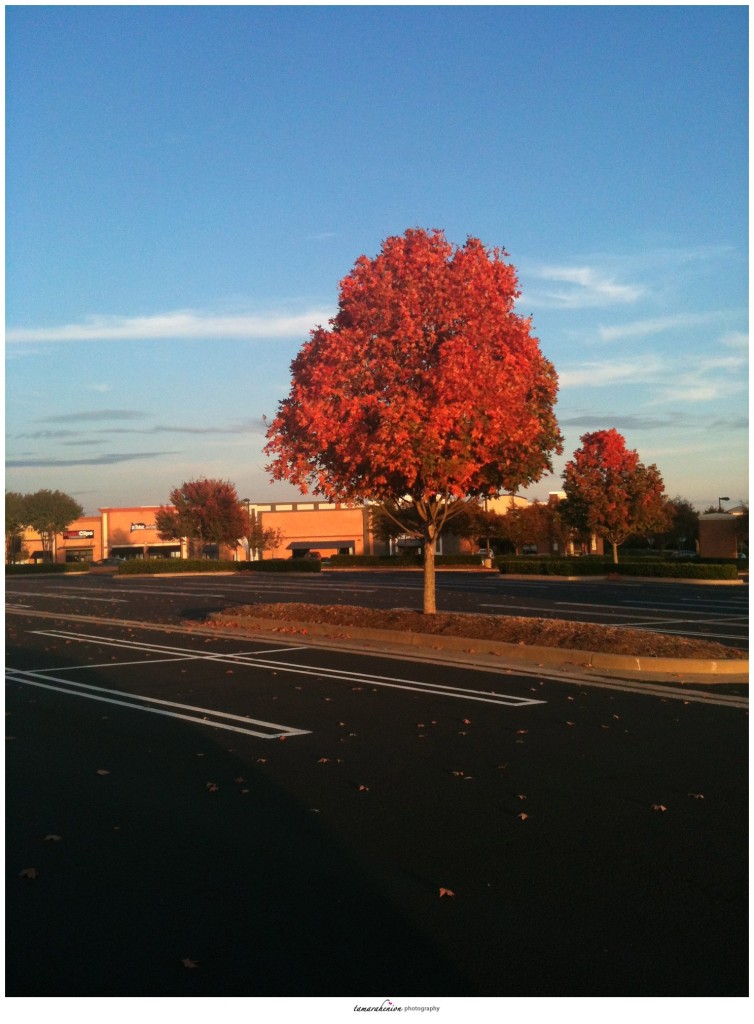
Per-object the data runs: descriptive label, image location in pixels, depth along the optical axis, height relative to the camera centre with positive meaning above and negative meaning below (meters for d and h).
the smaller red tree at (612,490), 51.19 +1.97
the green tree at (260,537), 79.56 -0.57
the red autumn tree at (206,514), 71.00 +1.20
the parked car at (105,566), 79.50 -3.05
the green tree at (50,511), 93.31 +1.99
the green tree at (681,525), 85.26 +0.18
